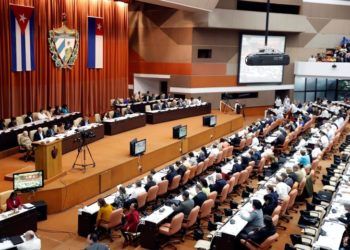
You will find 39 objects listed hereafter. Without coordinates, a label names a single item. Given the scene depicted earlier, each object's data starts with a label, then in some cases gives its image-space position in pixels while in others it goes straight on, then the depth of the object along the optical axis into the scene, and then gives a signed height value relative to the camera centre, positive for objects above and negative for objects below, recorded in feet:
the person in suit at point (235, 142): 55.77 -9.89
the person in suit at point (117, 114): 62.03 -7.57
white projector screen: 91.25 -0.82
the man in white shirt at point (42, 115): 55.57 -7.25
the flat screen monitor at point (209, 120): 67.51 -8.83
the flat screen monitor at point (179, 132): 57.00 -9.06
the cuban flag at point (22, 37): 57.06 +2.61
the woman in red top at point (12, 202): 30.86 -10.06
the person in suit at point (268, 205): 31.14 -9.99
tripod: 42.49 -10.34
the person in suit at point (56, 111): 60.44 -7.17
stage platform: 37.40 -10.68
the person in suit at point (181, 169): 40.78 -9.95
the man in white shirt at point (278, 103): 91.58 -8.09
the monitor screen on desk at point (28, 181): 33.53 -9.44
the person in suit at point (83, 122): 54.44 -7.72
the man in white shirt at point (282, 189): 34.71 -9.87
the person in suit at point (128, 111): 65.09 -7.46
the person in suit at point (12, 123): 50.60 -7.53
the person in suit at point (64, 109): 61.21 -7.02
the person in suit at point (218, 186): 37.09 -10.29
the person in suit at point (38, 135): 46.11 -8.03
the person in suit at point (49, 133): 48.29 -8.12
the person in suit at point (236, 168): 41.63 -9.85
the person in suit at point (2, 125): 48.83 -7.46
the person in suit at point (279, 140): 57.41 -9.83
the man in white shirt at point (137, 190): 34.45 -10.33
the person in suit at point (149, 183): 36.27 -10.06
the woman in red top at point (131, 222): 30.86 -11.19
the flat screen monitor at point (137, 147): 47.14 -9.32
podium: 37.24 -8.46
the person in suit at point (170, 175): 39.04 -10.03
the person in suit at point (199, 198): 32.89 -10.06
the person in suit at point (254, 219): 28.68 -10.05
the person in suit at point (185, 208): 31.45 -10.32
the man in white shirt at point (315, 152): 47.71 -9.50
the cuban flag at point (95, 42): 72.13 +2.80
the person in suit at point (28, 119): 53.67 -7.41
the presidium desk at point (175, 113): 68.69 -8.55
